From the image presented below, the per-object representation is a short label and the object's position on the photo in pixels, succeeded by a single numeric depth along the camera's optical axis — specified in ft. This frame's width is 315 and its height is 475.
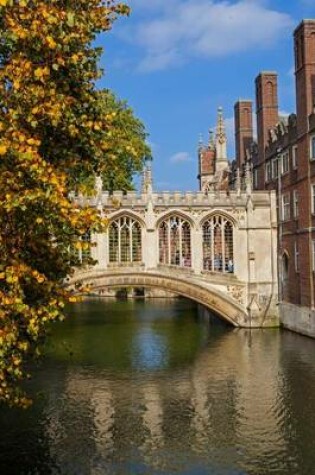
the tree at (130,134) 129.49
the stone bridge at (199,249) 101.76
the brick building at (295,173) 91.40
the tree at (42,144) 23.57
